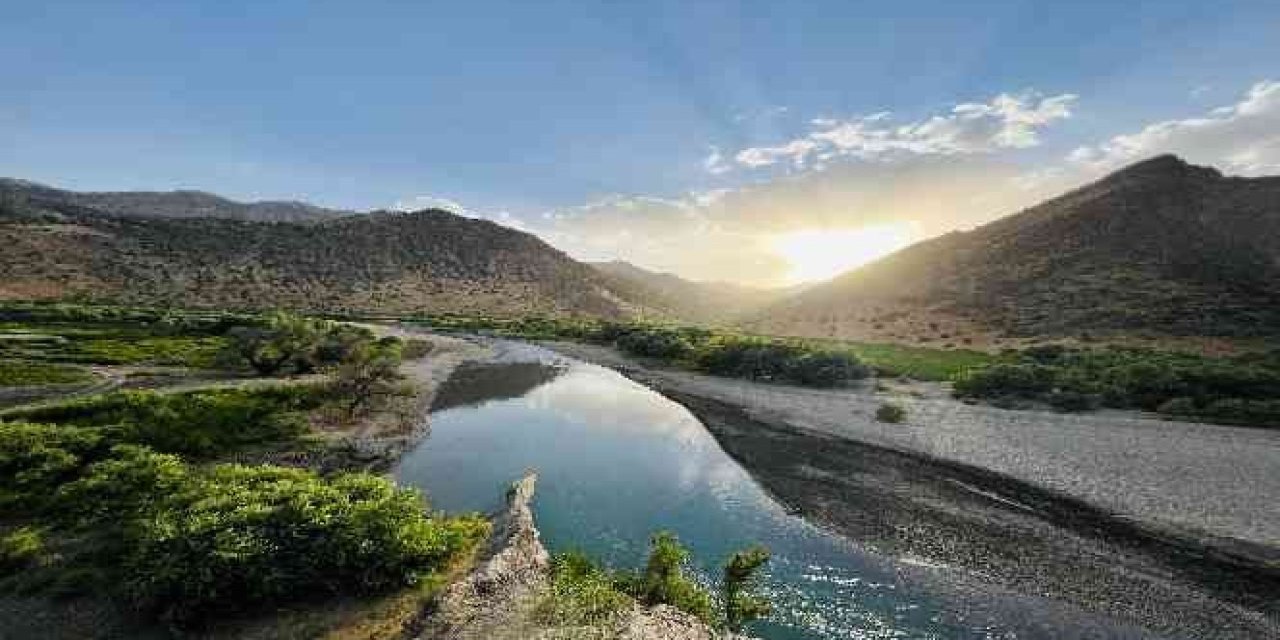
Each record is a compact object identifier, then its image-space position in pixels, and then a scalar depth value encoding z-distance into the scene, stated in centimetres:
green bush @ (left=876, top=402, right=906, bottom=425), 4341
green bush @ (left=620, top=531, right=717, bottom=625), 1672
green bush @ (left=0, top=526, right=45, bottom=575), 1755
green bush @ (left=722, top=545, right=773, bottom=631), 1659
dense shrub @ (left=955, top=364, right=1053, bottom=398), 4972
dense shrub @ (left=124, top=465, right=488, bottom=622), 1487
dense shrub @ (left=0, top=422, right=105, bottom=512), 2192
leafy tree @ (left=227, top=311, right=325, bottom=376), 5212
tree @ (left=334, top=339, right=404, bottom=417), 4139
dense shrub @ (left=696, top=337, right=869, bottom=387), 6009
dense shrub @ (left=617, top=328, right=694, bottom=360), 8175
